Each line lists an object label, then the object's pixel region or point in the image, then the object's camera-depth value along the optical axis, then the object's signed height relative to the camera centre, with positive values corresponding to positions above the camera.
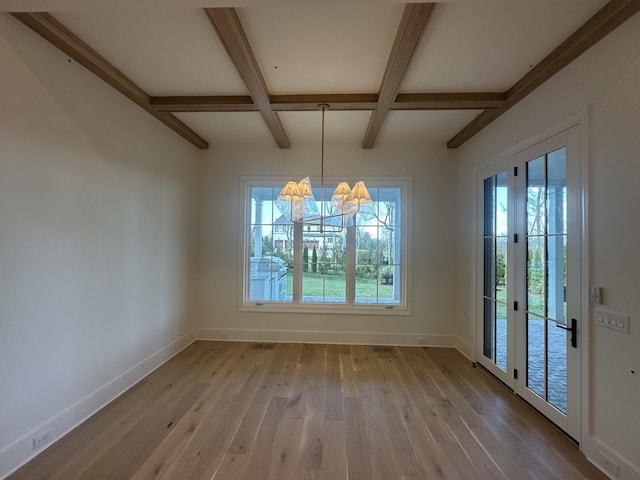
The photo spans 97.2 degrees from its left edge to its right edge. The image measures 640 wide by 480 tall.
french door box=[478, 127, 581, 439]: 2.15 -0.27
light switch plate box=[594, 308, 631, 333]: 1.74 -0.46
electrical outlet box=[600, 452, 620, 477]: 1.79 -1.40
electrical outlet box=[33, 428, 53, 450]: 1.95 -1.39
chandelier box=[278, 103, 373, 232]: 2.66 +0.45
